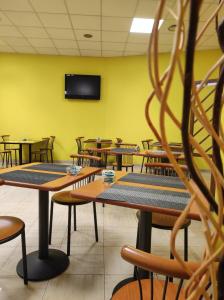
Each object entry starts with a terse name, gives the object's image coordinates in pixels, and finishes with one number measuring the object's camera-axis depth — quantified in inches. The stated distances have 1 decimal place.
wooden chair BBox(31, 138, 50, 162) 262.2
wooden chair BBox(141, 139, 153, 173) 244.6
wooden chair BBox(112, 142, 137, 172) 218.4
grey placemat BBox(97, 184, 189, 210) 52.9
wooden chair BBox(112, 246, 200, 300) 31.0
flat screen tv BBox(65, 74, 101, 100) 266.2
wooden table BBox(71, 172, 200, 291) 50.2
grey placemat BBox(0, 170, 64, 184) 67.8
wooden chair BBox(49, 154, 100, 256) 84.8
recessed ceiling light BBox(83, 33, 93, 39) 205.9
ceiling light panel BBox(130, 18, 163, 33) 179.5
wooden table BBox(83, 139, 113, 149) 240.9
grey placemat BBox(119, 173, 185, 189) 71.5
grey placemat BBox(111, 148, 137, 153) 160.0
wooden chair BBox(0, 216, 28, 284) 60.9
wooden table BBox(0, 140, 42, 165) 230.7
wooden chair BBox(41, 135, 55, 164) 267.8
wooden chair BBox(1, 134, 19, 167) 262.2
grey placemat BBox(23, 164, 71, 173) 85.5
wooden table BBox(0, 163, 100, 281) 72.8
